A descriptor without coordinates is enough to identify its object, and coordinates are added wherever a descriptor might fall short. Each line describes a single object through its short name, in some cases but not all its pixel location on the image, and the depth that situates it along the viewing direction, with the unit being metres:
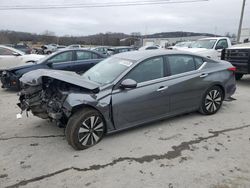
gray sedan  2.90
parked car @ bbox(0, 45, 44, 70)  8.29
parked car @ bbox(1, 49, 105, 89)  6.17
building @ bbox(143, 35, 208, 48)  47.93
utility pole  17.91
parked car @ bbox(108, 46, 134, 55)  14.29
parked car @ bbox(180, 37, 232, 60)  8.53
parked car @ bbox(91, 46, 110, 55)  15.85
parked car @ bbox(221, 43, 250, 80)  6.43
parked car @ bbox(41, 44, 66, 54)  25.29
